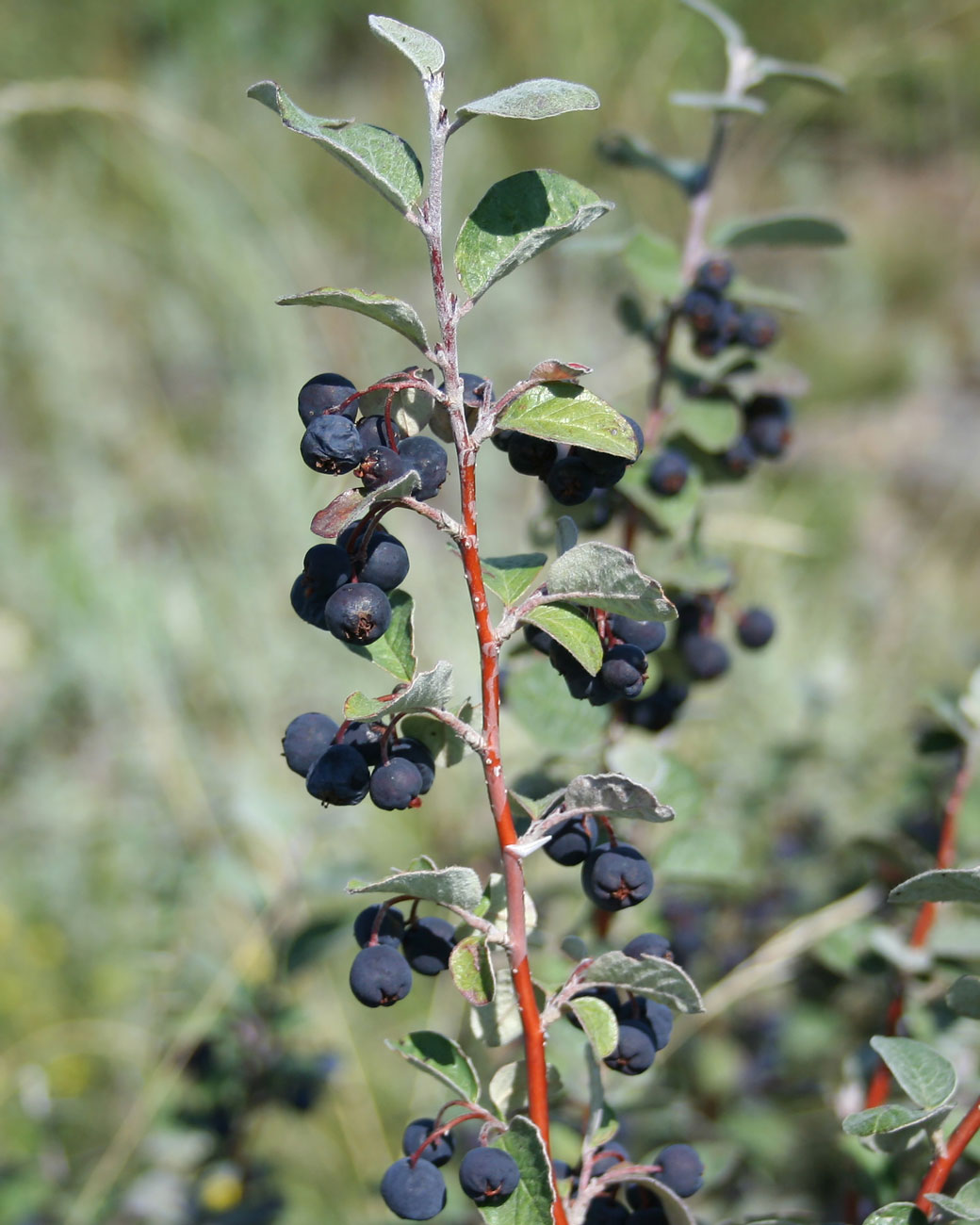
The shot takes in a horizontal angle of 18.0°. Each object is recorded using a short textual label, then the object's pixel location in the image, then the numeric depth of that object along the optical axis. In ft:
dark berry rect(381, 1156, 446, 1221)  1.22
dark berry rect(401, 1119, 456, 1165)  1.24
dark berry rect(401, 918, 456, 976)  1.26
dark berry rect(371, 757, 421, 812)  1.21
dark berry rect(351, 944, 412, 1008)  1.22
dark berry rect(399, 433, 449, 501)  1.20
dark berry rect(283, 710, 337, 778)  1.24
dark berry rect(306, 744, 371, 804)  1.21
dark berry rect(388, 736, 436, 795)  1.24
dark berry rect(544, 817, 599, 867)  1.26
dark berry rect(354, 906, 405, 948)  1.24
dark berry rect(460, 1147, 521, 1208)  1.19
